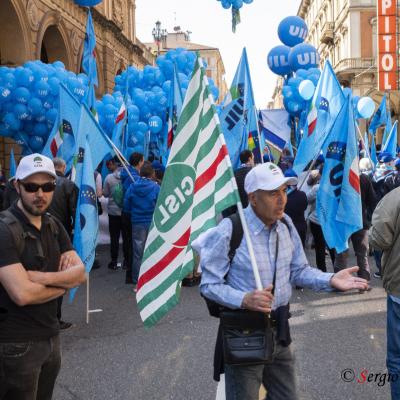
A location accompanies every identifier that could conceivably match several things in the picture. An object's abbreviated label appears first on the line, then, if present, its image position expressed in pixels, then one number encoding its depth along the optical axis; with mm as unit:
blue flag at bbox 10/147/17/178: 11071
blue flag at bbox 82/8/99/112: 10875
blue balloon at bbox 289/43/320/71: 17969
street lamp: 26450
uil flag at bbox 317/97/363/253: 6594
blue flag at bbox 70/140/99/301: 5812
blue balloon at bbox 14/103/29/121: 12359
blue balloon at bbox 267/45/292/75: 19484
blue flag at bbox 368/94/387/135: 17844
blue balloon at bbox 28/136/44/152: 13180
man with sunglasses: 2488
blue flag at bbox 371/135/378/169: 13445
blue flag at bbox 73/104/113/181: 6055
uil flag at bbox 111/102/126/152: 10453
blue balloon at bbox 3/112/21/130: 12508
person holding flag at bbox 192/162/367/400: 2664
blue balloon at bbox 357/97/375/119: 15219
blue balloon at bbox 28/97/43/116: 12312
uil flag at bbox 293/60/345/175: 8086
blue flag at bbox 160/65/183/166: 9492
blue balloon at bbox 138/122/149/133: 15270
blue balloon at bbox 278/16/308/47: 19344
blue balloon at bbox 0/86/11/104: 12312
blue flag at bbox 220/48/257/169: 8242
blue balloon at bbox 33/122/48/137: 12867
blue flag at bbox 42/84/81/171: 7180
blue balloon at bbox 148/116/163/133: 15648
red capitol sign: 26500
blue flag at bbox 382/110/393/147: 17203
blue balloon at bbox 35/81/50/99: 12305
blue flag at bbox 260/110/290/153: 16125
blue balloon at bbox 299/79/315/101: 14466
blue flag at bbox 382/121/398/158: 12553
